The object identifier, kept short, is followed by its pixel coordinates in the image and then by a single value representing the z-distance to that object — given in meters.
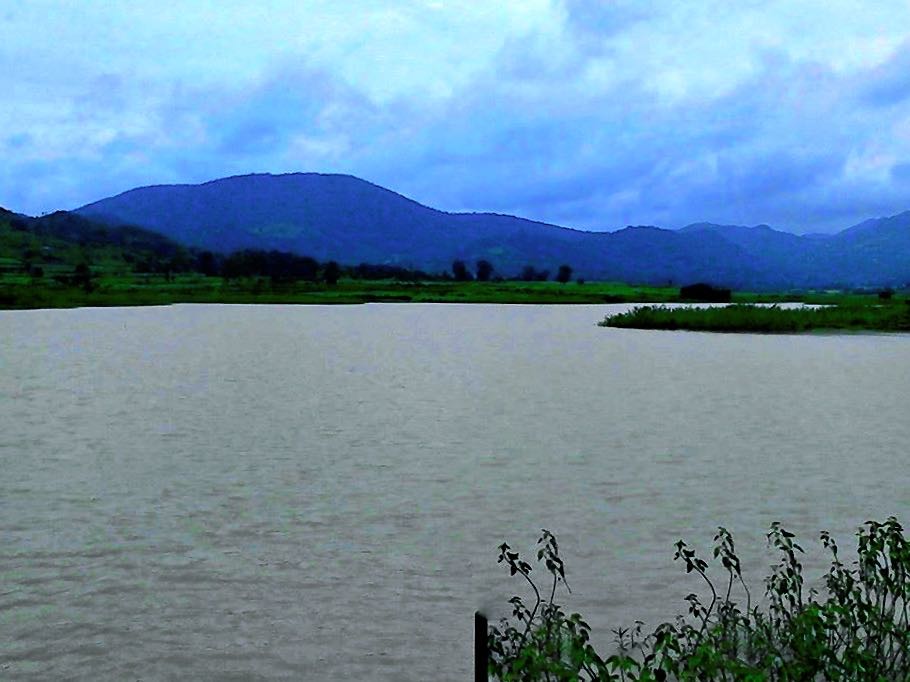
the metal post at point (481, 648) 6.91
